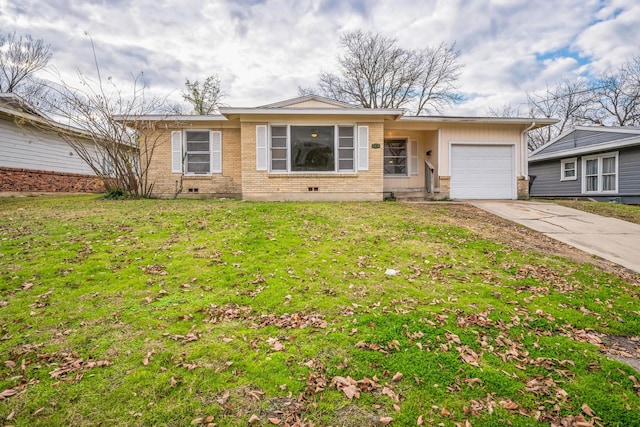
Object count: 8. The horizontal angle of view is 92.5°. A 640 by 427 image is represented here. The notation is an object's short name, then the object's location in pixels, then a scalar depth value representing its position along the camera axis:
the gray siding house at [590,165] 12.83
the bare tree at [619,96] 21.46
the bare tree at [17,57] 20.97
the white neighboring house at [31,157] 11.56
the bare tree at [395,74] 23.91
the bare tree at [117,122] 10.28
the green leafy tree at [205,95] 22.09
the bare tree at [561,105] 25.73
